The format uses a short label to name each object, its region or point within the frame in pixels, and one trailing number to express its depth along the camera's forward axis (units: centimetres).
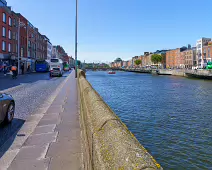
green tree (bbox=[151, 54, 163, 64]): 10782
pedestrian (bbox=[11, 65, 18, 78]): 2171
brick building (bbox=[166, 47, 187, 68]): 9854
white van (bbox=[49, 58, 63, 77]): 2800
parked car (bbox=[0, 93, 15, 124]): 493
